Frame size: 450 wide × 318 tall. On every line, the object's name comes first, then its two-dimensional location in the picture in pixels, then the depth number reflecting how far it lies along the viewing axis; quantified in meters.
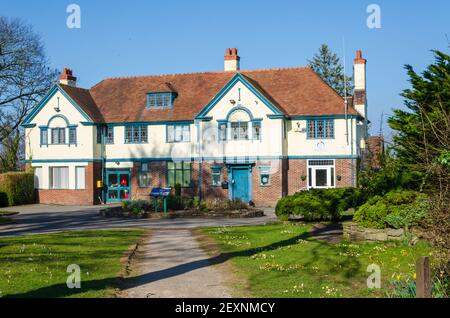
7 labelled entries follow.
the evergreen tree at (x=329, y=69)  76.25
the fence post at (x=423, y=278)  6.98
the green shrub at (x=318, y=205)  22.09
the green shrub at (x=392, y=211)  15.18
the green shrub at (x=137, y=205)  29.33
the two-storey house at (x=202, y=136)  36.34
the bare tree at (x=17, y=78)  42.03
